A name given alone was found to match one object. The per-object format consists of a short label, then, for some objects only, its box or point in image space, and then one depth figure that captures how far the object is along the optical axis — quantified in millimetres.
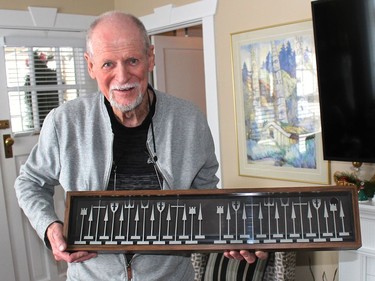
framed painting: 2221
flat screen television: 1715
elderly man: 1178
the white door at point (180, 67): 3404
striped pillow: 2225
